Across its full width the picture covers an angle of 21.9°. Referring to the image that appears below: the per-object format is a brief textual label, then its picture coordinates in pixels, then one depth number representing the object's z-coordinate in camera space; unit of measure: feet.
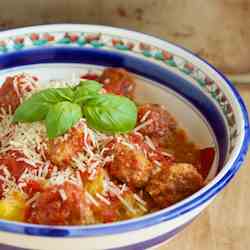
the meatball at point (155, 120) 1.65
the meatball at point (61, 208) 1.34
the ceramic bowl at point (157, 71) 1.56
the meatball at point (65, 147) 1.48
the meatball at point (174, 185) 1.46
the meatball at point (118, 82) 1.77
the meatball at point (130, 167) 1.47
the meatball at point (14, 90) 1.67
